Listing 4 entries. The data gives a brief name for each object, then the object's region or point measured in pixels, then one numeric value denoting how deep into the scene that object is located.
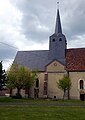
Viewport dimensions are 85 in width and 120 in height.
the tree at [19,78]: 26.33
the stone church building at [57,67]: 27.68
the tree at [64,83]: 25.57
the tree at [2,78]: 20.86
